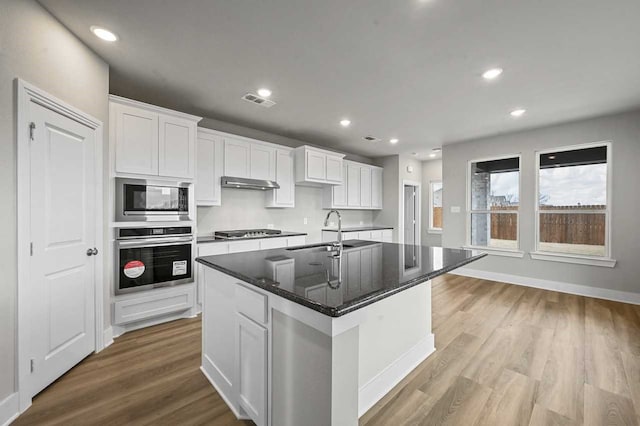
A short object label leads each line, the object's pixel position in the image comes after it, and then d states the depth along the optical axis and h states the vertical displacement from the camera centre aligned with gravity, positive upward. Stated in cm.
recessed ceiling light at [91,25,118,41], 211 +137
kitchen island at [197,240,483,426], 116 -64
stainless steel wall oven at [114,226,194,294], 275 -50
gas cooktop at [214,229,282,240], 380 -34
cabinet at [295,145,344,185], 484 +82
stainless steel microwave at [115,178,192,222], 280 +11
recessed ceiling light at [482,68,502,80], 269 +137
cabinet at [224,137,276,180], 400 +78
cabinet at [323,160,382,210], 572 +46
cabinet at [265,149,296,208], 462 +48
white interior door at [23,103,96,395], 185 -27
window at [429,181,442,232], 735 +14
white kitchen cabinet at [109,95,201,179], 280 +77
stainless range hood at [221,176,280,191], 389 +40
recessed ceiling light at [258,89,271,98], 320 +139
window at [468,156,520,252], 488 +15
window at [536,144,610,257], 408 +15
